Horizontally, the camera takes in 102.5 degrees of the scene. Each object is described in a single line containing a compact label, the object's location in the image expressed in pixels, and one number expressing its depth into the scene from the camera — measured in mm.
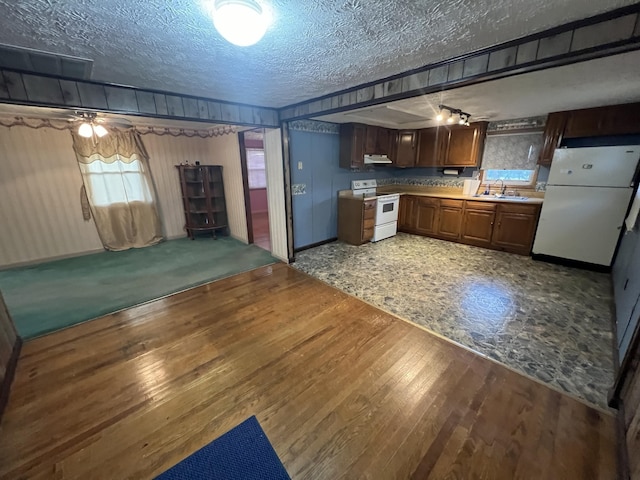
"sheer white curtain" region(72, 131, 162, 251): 4453
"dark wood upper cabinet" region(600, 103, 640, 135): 3246
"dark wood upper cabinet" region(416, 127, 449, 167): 5078
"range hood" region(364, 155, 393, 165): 5005
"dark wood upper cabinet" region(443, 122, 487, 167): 4656
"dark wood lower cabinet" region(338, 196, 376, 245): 4766
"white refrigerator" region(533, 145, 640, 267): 3258
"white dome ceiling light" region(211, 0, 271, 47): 1120
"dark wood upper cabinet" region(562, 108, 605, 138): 3453
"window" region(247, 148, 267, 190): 7262
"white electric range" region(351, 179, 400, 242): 5016
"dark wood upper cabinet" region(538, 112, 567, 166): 3745
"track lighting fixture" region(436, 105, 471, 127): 3458
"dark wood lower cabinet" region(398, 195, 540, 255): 4219
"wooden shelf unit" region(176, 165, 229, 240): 5289
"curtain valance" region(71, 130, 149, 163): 4303
